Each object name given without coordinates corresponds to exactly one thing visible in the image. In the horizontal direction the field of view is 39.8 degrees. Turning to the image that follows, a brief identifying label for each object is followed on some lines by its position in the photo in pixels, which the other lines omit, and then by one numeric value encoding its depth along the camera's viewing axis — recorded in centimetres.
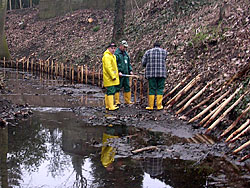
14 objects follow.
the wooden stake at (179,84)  1047
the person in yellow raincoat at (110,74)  1010
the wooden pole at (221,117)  755
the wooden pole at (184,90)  995
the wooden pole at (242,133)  647
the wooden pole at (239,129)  662
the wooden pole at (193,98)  920
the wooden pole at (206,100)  874
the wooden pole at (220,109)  781
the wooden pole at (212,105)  828
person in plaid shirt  1016
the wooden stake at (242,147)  600
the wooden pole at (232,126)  702
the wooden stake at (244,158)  574
